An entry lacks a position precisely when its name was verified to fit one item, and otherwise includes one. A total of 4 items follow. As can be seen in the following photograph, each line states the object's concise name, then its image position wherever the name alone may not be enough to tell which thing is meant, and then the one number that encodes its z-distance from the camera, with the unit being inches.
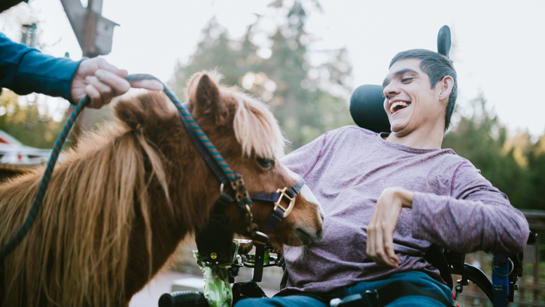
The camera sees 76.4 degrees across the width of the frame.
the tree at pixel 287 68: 836.0
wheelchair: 68.2
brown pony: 49.9
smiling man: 58.1
